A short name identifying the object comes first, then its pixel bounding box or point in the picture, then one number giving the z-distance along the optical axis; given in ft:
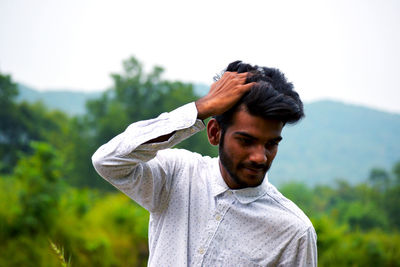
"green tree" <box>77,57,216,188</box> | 81.10
